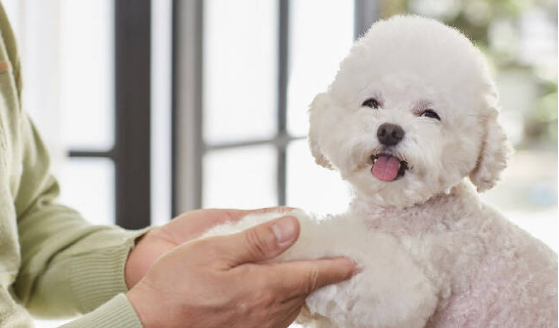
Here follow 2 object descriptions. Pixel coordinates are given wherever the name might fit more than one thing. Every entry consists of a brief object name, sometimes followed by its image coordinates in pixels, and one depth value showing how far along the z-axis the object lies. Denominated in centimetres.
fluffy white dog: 78
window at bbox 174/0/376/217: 223
